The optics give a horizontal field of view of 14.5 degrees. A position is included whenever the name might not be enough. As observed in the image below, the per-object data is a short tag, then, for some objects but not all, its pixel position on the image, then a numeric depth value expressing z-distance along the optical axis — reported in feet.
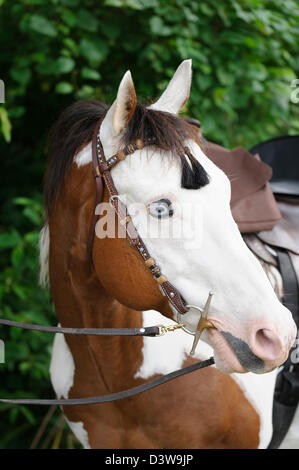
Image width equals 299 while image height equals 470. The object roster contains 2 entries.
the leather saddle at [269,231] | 8.80
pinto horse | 7.47
